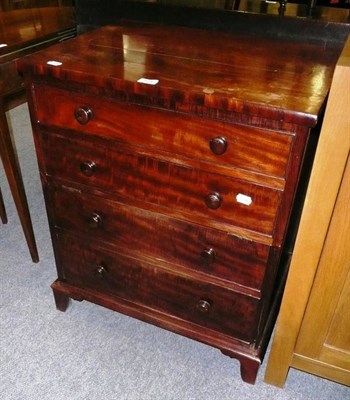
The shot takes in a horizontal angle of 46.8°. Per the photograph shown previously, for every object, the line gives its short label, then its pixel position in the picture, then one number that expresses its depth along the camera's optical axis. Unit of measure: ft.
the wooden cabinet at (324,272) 2.53
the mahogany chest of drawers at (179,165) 2.71
